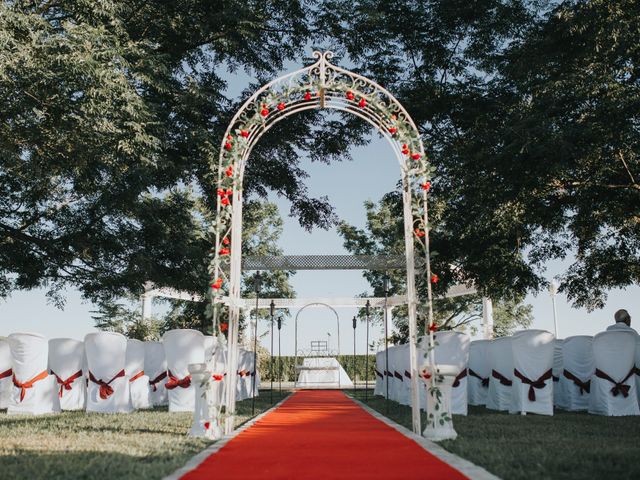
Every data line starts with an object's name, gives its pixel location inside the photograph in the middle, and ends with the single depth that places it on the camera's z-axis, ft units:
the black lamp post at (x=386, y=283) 29.48
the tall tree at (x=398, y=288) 90.27
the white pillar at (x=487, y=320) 78.18
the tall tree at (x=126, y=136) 31.86
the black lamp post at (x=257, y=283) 30.12
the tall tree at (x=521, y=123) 33.40
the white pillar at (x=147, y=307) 88.16
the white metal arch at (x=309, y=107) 21.27
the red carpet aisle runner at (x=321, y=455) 12.25
